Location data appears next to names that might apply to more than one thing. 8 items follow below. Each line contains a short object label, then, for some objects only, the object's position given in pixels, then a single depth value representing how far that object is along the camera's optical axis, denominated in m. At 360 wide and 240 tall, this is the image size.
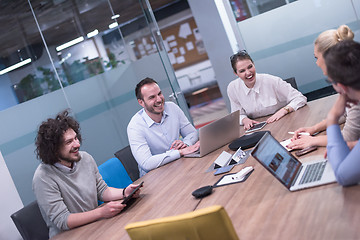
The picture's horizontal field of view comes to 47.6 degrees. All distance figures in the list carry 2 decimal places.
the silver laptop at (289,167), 1.77
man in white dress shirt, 3.55
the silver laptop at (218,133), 2.94
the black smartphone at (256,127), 3.31
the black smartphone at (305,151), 2.20
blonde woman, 2.06
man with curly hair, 2.56
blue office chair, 3.40
